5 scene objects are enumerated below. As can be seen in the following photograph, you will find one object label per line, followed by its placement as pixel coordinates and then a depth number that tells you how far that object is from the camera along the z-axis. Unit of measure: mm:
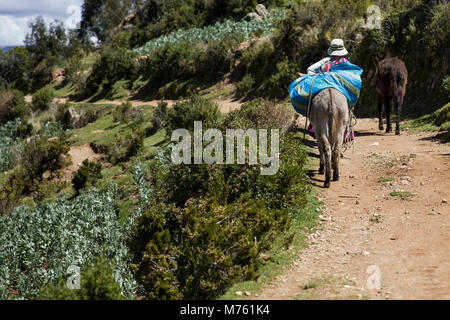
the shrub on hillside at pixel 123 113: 22453
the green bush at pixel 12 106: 30344
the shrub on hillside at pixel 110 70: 34750
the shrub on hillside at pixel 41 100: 30312
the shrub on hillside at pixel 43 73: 45581
